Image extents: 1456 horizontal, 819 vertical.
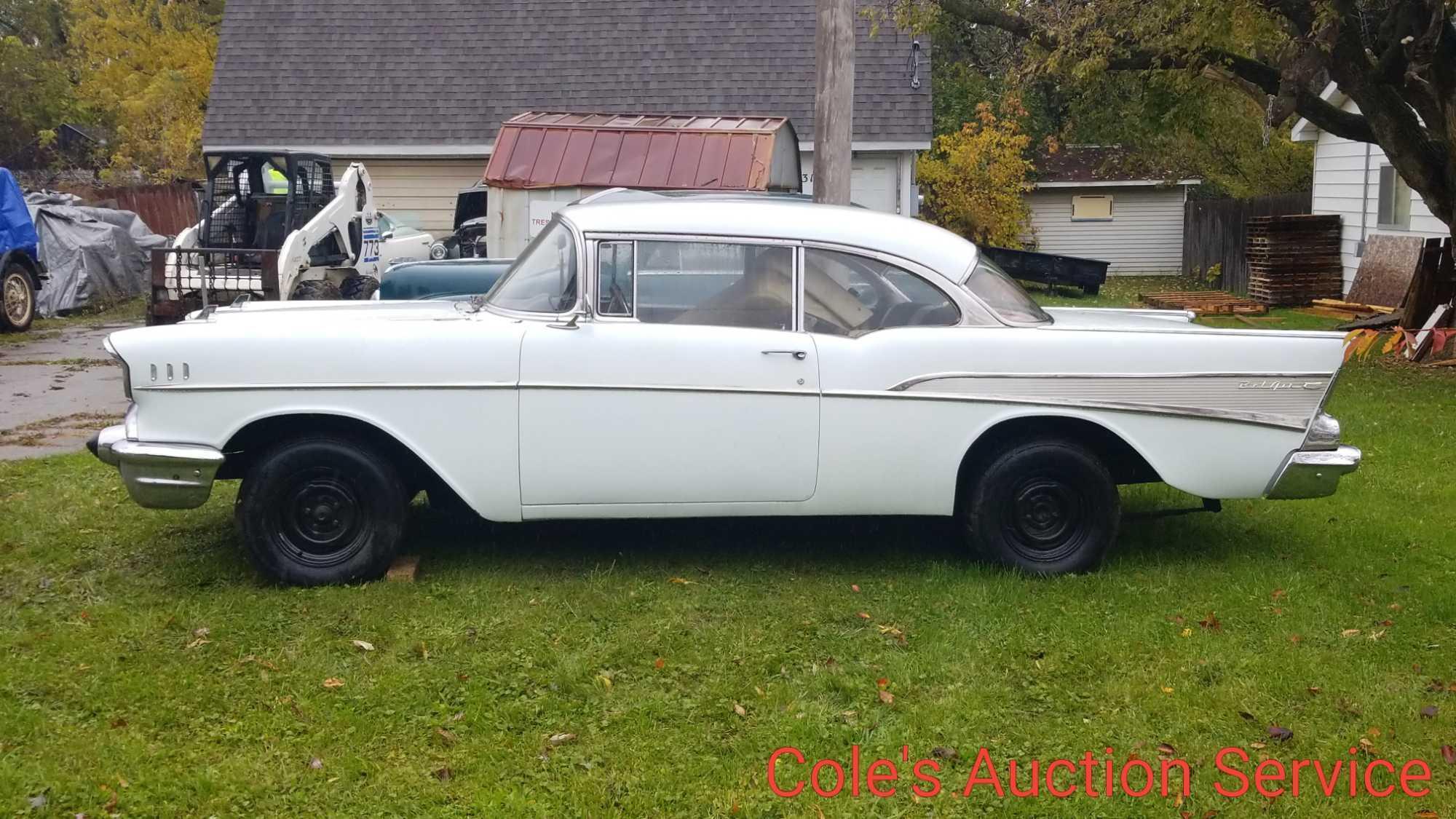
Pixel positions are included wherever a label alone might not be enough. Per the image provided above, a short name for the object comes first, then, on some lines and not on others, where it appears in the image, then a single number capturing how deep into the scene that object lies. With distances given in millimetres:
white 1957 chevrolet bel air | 5363
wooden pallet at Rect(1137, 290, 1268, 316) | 19250
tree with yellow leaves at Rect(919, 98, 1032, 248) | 27312
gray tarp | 18625
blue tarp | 16203
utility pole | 9562
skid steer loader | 13961
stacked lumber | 20203
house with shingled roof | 20719
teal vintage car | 9398
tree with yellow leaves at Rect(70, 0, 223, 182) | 30609
